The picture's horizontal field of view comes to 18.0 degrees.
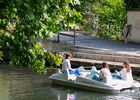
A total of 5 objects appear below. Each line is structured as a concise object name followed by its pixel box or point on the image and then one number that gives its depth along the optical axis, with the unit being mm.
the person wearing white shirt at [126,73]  18625
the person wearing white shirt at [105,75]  17877
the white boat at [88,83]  17938
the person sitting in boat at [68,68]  19375
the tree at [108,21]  36125
